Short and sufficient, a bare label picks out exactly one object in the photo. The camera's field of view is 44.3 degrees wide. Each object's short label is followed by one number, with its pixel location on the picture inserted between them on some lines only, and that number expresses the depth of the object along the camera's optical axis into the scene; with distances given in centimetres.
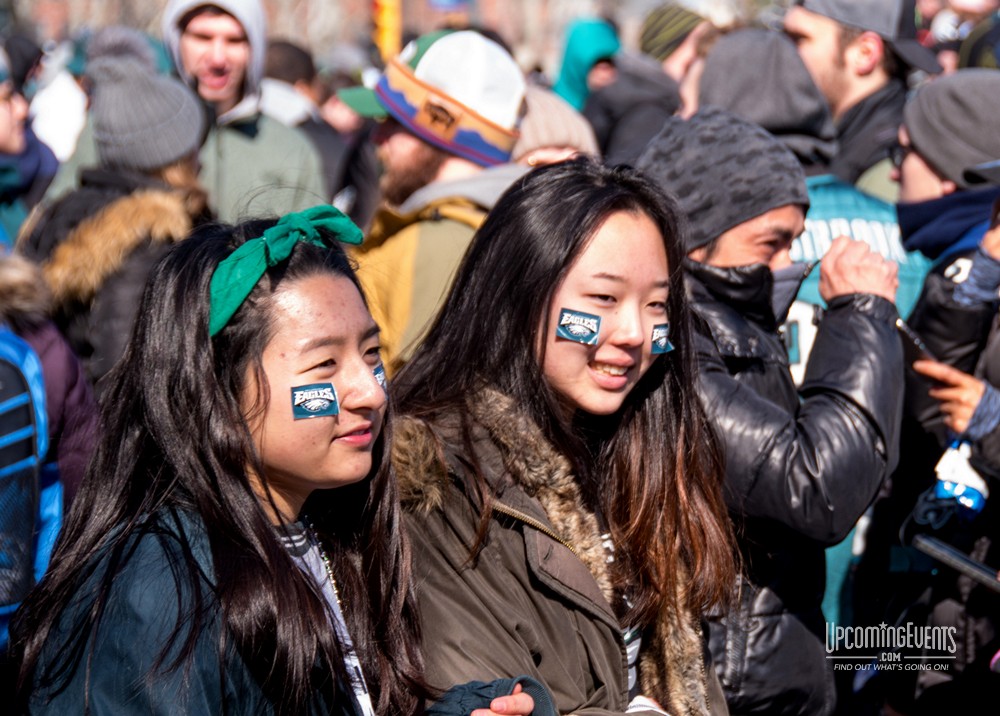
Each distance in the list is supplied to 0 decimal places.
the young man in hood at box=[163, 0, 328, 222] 559
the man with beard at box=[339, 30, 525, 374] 386
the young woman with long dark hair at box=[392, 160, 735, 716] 246
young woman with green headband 193
